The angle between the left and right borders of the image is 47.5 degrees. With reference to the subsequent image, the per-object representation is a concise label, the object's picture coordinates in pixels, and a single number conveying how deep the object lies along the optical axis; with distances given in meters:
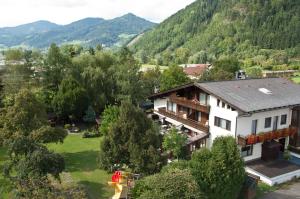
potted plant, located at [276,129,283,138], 35.10
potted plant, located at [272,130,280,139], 34.75
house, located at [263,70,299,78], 109.26
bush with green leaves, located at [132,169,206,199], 19.50
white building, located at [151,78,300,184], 33.69
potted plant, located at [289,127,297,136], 36.26
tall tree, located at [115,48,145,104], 52.75
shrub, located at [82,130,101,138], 45.20
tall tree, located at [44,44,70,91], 54.56
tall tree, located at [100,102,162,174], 27.20
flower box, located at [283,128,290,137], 35.59
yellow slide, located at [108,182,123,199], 25.83
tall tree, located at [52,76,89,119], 49.78
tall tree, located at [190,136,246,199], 22.83
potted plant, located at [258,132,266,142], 33.45
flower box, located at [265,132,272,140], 34.09
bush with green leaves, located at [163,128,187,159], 33.32
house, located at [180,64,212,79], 94.56
